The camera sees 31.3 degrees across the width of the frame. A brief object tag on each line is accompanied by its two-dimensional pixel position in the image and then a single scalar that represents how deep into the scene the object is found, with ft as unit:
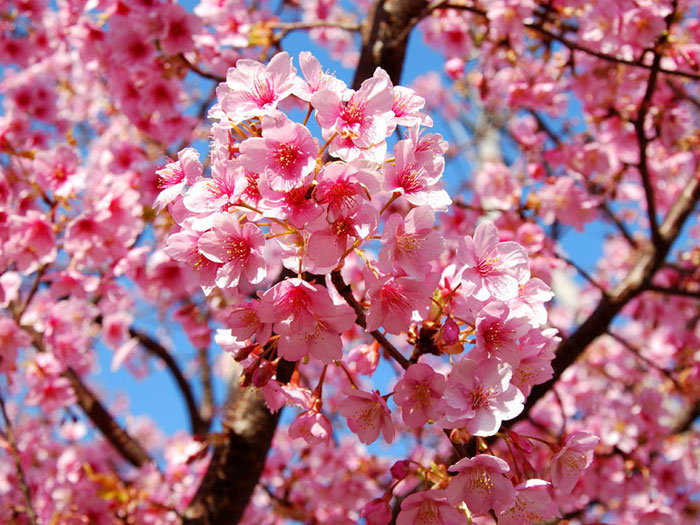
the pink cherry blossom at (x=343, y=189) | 1.79
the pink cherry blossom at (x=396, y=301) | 1.83
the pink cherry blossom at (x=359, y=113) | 1.83
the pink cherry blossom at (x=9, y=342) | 2.67
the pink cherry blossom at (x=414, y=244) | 1.84
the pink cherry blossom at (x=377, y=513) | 1.93
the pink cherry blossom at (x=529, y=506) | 1.85
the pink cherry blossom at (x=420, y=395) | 1.85
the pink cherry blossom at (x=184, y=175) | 1.88
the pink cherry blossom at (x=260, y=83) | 1.89
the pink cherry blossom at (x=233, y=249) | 1.82
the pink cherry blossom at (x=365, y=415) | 1.92
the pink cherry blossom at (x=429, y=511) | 1.88
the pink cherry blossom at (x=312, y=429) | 1.94
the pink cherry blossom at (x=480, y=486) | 1.81
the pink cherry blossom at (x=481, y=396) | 1.82
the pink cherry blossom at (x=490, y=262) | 1.87
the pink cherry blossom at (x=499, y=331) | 1.85
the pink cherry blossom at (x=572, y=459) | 1.91
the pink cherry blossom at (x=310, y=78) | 1.89
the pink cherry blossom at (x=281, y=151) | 1.80
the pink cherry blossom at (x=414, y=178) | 1.84
